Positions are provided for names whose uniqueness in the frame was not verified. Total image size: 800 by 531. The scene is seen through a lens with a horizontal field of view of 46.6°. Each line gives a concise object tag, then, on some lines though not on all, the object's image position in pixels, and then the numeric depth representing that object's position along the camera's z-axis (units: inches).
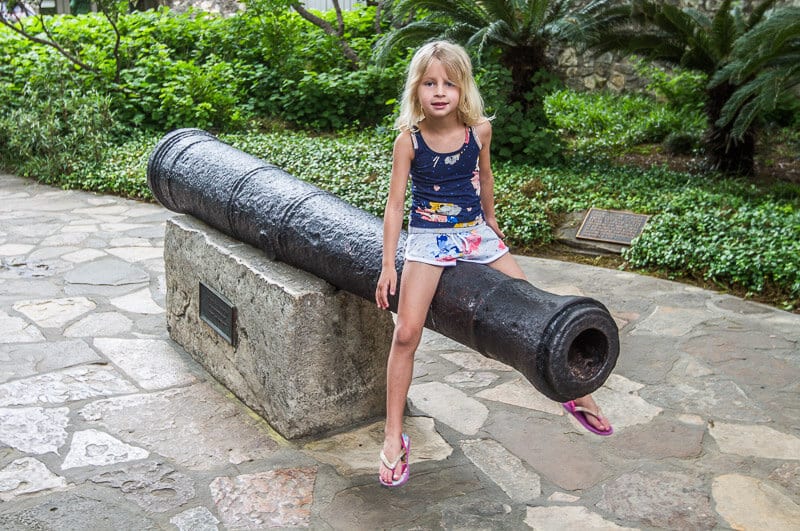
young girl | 114.8
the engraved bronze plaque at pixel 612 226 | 234.5
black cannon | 97.4
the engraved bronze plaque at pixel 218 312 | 148.3
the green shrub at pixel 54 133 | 332.8
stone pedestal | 133.4
